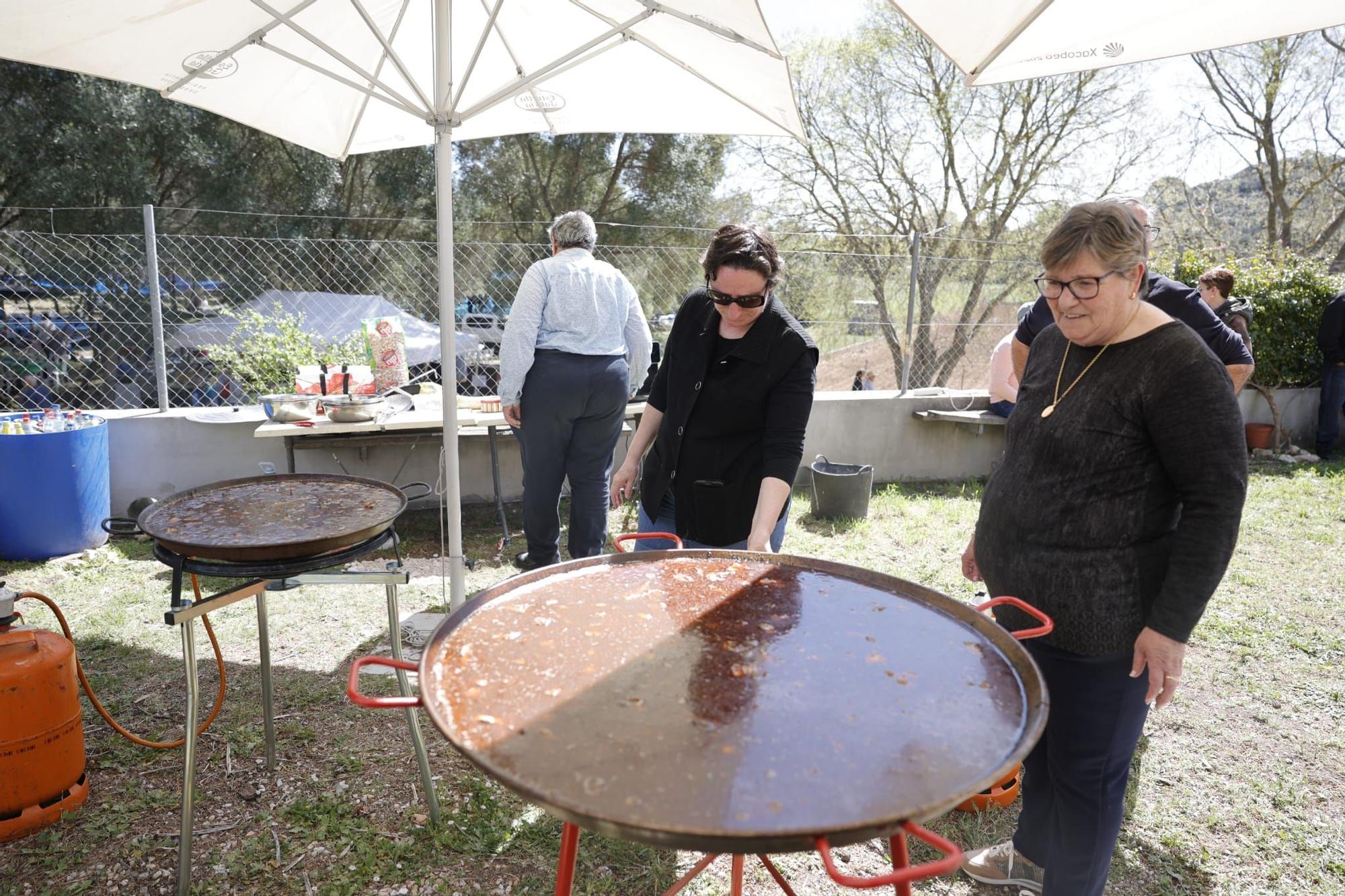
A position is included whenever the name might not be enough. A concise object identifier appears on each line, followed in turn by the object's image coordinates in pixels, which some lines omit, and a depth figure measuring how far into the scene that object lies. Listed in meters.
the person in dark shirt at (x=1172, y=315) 2.98
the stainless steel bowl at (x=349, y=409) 5.05
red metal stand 0.97
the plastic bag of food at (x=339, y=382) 5.38
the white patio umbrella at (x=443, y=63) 3.12
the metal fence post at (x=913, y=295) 6.96
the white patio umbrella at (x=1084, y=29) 2.38
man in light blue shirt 4.04
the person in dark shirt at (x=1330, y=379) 8.47
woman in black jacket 2.34
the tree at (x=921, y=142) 14.09
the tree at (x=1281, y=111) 14.43
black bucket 6.05
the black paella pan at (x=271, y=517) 2.00
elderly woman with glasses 1.62
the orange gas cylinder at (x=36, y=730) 2.36
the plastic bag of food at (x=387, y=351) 5.44
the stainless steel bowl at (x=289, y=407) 5.03
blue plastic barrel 4.58
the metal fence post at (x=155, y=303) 5.28
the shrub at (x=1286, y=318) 9.13
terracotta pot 8.68
